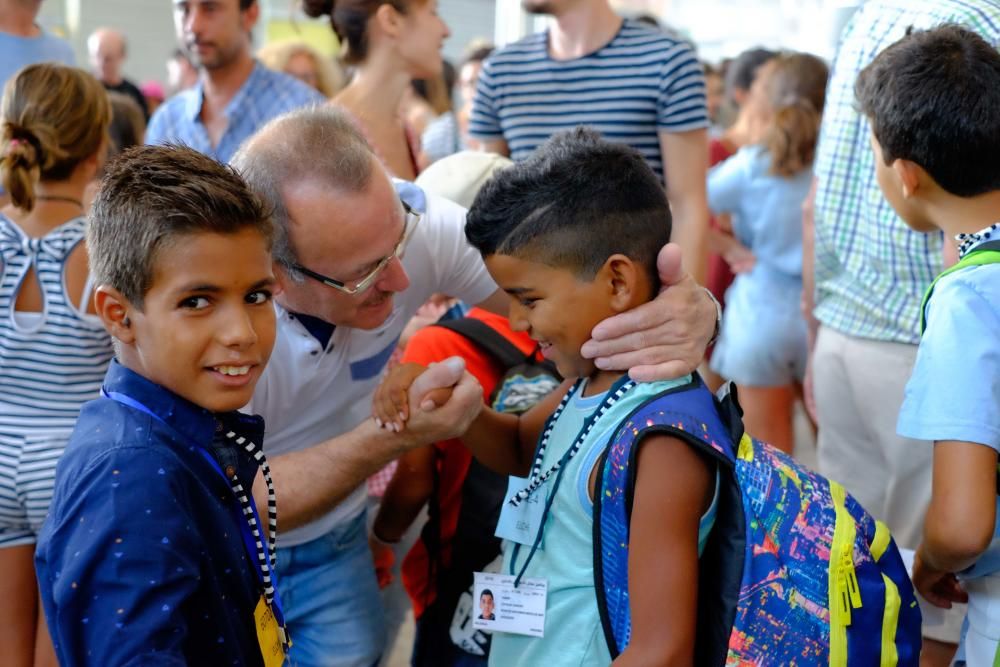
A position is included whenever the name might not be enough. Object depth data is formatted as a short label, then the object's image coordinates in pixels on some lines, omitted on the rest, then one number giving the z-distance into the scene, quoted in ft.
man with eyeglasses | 5.40
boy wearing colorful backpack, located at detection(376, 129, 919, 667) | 4.50
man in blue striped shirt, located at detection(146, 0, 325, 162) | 11.83
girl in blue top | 12.76
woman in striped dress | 7.28
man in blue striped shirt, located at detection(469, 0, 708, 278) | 8.93
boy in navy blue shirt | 3.82
